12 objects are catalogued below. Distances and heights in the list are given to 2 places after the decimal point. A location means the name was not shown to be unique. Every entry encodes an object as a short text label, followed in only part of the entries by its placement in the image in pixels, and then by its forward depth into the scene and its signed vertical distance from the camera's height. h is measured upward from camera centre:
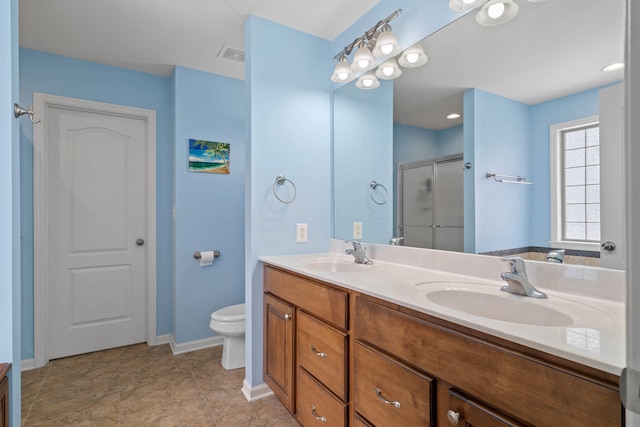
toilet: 2.32 -0.89
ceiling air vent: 2.45 +1.27
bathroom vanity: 0.66 -0.43
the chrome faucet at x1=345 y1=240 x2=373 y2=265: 1.85 -0.25
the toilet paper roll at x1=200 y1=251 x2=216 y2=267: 2.75 -0.41
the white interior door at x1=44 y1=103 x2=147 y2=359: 2.56 -0.15
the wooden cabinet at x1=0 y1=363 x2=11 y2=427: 0.95 -0.57
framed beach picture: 2.78 +0.51
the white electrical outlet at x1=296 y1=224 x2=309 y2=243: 2.16 -0.15
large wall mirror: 1.10 +0.41
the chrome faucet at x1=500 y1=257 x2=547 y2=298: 1.08 -0.24
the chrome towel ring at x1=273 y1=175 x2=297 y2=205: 2.08 +0.18
